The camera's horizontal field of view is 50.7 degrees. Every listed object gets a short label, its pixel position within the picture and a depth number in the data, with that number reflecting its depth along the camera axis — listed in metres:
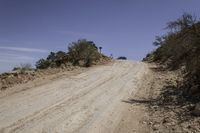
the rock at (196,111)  7.03
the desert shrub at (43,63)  24.14
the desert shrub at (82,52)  23.46
